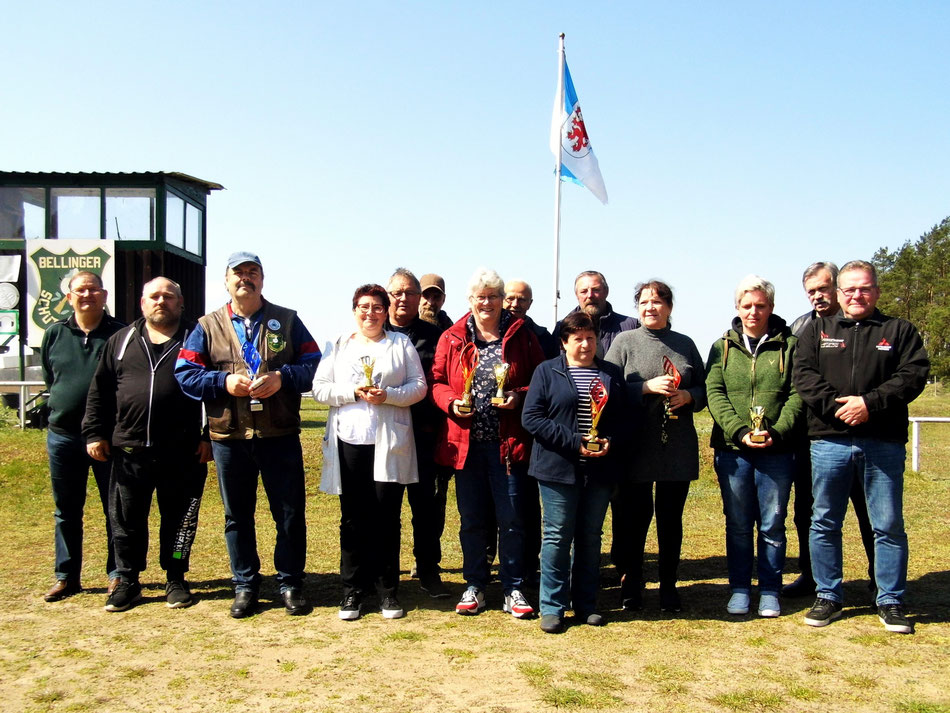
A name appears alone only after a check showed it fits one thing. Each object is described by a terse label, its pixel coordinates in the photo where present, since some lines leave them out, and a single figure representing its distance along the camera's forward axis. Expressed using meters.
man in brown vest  4.82
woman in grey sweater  4.87
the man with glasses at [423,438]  5.21
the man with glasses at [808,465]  5.22
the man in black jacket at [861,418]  4.50
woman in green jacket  4.77
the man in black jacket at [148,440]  5.03
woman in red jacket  4.84
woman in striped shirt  4.58
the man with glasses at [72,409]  5.32
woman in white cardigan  4.83
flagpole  10.75
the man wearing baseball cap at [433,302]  6.04
